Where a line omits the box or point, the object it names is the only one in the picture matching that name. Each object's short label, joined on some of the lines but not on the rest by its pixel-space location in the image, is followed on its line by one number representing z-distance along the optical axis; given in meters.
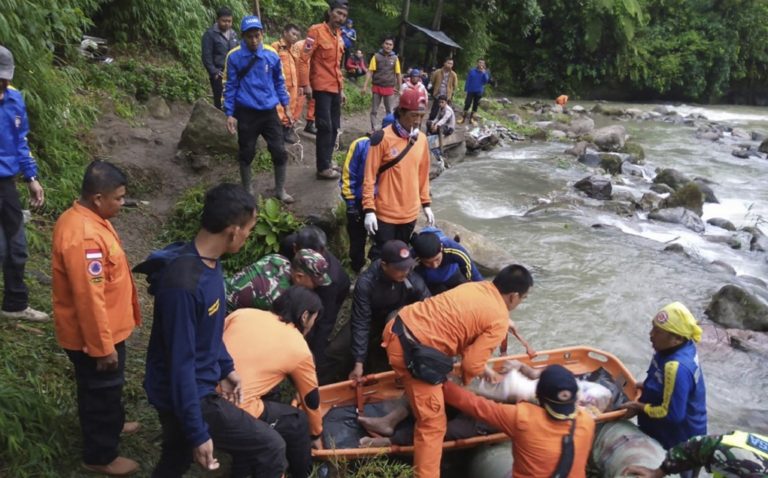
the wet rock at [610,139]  17.59
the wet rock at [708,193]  13.28
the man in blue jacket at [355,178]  5.05
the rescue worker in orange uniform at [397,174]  4.93
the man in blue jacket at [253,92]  5.59
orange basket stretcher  3.84
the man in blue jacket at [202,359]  2.40
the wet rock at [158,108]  9.27
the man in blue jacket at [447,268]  4.79
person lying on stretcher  4.03
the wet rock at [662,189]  13.60
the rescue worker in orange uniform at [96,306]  2.89
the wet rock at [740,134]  21.64
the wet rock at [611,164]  15.10
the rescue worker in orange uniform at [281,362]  3.15
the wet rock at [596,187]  12.59
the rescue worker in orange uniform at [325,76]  6.69
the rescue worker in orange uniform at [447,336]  3.74
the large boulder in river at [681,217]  11.20
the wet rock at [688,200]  12.06
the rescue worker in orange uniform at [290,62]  8.57
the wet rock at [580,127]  20.27
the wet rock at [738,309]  7.08
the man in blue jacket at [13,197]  3.87
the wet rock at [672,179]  14.05
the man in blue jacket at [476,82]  16.47
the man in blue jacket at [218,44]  8.59
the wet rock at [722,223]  11.38
